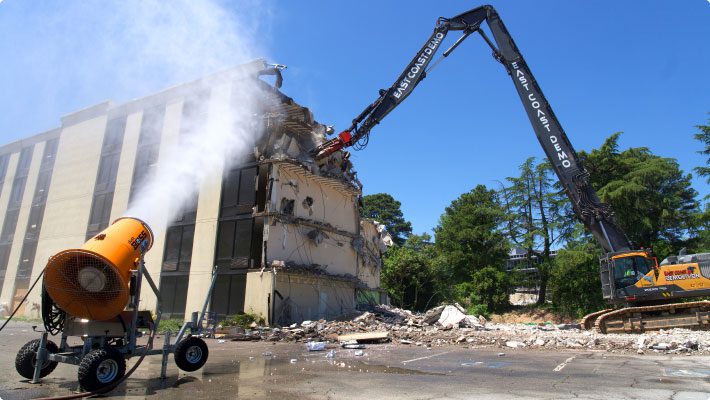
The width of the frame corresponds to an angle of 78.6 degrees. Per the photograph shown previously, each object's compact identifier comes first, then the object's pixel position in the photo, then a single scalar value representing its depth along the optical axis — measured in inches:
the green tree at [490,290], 1494.8
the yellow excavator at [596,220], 596.4
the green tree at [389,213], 2443.4
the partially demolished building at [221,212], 845.2
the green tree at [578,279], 1253.1
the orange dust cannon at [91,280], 269.4
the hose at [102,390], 225.6
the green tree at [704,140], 1049.5
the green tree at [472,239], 1562.5
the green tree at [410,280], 1549.0
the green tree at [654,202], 1168.8
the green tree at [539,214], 1422.2
